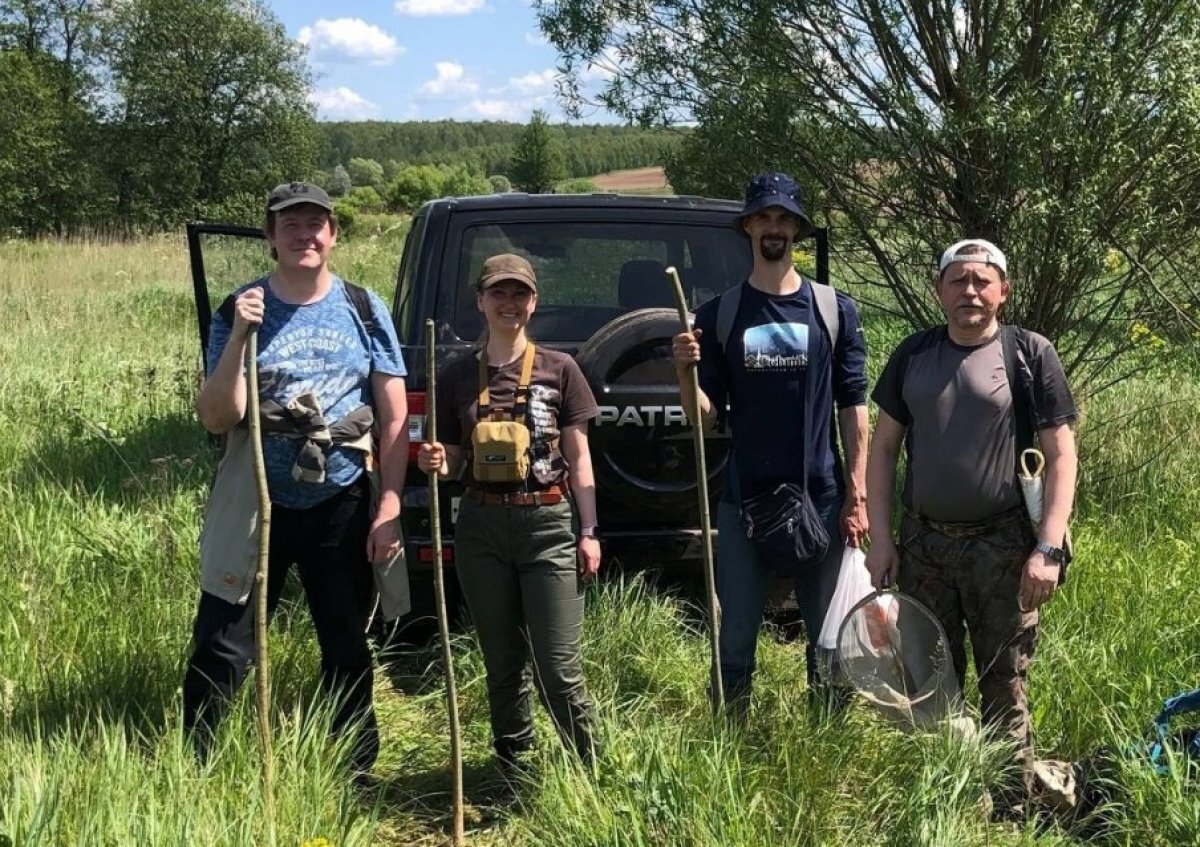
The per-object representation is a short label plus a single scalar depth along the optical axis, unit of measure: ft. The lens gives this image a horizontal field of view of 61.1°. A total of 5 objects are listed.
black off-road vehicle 12.31
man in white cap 8.95
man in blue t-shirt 8.99
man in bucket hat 9.64
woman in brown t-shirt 9.54
